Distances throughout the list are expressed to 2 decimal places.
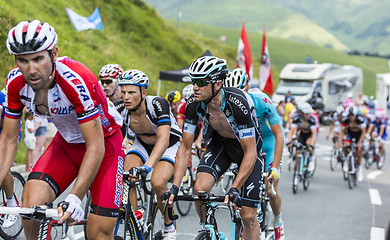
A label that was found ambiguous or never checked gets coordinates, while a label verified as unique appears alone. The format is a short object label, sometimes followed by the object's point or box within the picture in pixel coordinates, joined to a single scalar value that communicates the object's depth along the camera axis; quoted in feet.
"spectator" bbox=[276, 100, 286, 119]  83.52
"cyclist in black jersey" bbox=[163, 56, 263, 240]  15.55
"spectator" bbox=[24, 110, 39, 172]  36.70
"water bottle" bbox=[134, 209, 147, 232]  17.53
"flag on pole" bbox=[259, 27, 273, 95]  75.61
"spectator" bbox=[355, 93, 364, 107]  88.58
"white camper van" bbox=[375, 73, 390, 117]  126.62
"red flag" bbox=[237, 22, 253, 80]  73.39
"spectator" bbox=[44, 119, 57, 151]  44.17
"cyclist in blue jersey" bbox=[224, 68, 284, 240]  20.12
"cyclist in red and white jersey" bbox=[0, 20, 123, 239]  11.00
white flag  56.90
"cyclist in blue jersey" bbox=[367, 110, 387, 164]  65.21
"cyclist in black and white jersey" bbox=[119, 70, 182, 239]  18.63
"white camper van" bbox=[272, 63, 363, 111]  119.55
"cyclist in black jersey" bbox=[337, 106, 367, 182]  45.73
